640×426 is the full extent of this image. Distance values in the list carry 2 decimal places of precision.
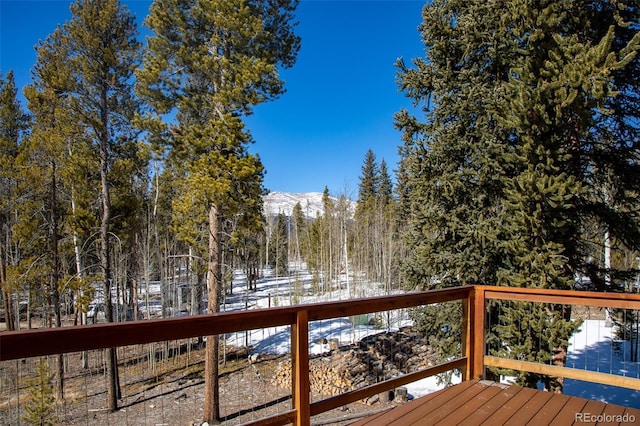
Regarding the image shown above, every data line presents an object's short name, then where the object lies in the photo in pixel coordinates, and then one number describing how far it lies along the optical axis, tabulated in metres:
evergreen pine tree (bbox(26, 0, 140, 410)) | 10.55
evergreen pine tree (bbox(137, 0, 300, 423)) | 8.68
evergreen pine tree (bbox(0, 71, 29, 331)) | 12.38
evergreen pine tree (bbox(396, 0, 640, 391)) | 5.52
